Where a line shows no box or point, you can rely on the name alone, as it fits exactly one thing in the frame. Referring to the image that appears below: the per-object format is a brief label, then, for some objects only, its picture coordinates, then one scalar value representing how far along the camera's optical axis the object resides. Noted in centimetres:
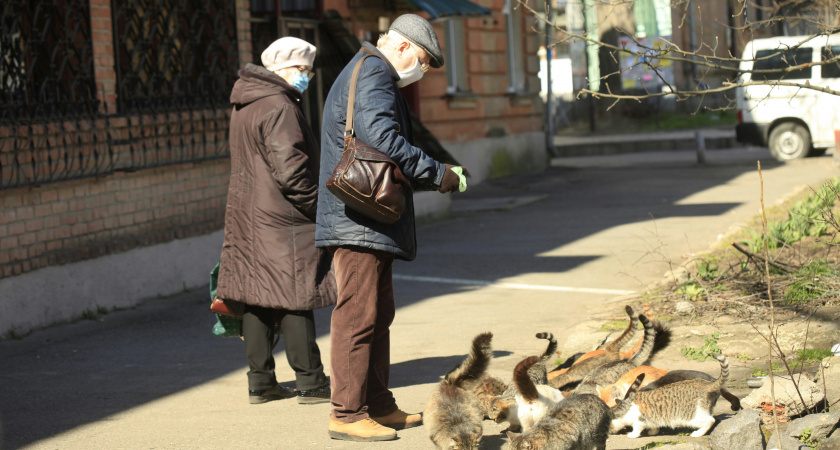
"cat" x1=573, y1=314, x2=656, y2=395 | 904
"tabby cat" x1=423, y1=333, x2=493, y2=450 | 795
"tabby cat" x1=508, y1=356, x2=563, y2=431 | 804
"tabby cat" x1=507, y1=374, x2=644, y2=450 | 745
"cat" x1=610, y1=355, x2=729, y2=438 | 836
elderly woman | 1023
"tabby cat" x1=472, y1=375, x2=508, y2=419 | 899
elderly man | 858
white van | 3675
